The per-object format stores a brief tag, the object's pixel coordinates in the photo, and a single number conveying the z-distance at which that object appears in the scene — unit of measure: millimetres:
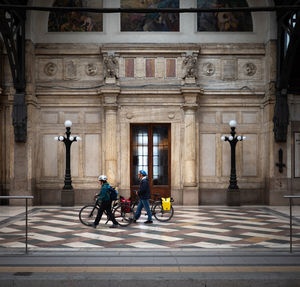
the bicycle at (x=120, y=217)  12006
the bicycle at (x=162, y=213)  12805
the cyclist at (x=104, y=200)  11141
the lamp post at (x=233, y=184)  17109
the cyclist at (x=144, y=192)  11945
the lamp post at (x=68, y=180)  16797
